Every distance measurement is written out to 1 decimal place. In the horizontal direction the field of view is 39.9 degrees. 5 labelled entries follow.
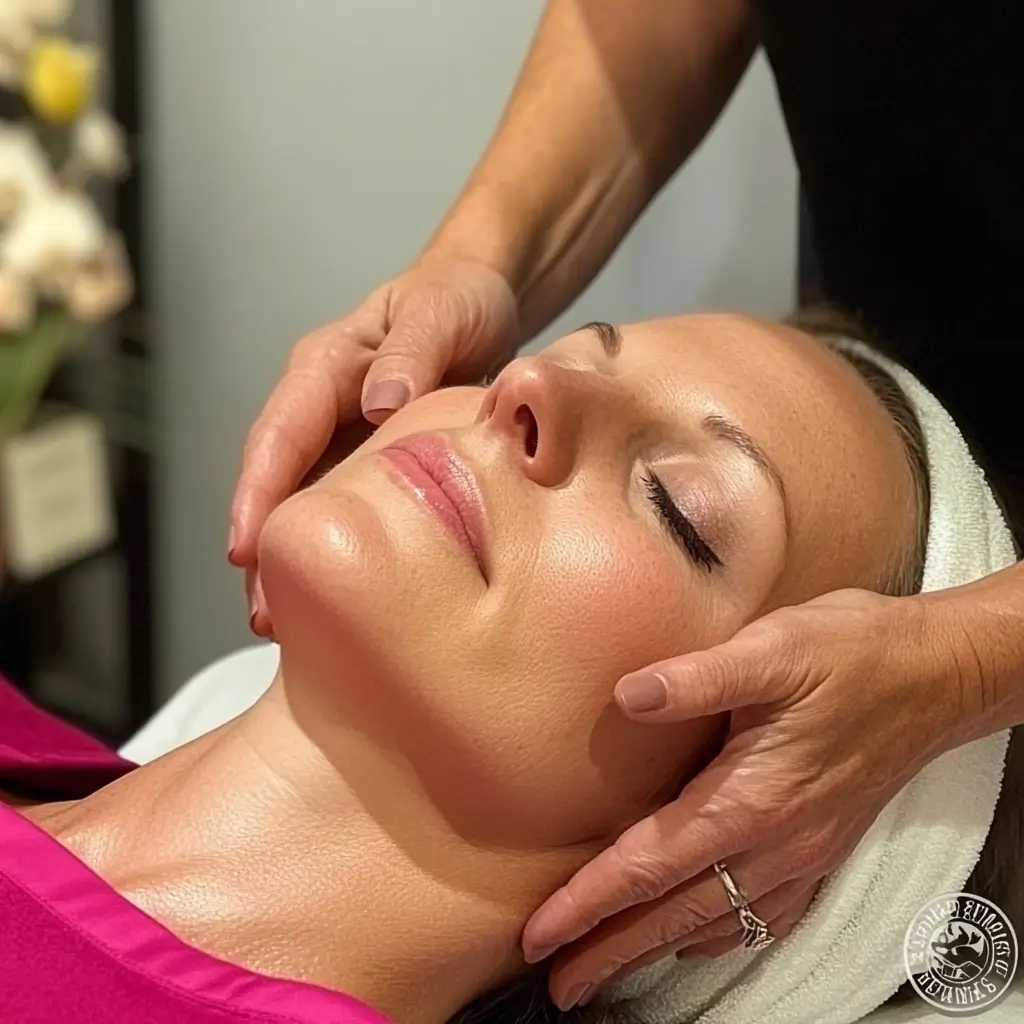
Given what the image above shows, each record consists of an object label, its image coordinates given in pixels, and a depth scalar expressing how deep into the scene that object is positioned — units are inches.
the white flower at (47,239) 73.6
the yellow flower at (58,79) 74.0
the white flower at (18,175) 73.1
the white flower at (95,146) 77.3
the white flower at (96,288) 77.5
